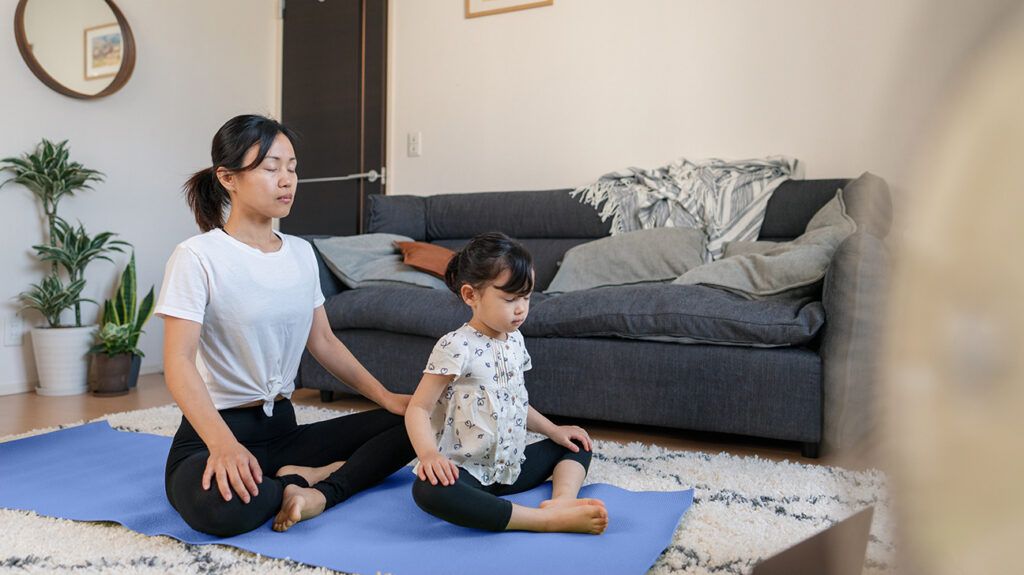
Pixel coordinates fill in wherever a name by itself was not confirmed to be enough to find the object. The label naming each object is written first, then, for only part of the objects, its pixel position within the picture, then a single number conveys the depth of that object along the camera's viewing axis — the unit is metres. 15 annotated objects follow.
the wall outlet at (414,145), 4.01
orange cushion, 2.96
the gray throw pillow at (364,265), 2.93
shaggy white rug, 1.19
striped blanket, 2.82
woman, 1.30
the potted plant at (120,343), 3.10
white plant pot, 3.07
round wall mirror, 3.20
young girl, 1.44
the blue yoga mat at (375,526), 1.19
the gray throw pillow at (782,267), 2.16
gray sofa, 2.02
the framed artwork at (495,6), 3.64
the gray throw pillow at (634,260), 2.70
